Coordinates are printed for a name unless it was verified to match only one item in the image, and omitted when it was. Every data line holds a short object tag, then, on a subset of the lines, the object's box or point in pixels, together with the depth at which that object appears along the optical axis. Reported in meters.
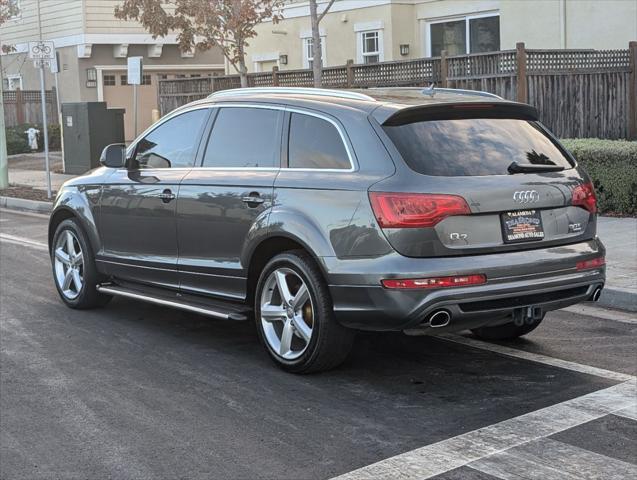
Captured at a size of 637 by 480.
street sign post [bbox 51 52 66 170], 18.38
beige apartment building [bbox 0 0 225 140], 29.86
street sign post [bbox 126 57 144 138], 18.71
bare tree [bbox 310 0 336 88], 15.64
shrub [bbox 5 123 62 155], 29.48
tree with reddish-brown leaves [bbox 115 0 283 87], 18.11
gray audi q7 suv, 5.50
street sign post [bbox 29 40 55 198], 17.91
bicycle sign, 17.89
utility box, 21.39
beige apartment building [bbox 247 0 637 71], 17.03
